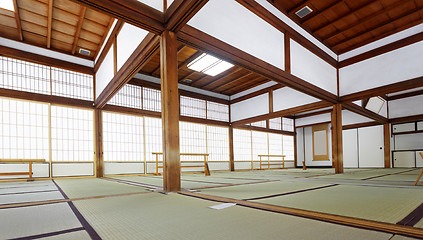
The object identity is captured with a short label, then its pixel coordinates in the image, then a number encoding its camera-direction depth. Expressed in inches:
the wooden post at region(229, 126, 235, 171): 344.5
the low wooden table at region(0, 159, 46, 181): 176.9
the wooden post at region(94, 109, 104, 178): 229.9
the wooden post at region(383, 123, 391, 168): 331.6
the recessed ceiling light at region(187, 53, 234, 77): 219.4
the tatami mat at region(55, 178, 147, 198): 99.7
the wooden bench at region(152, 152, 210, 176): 230.1
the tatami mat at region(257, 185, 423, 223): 54.4
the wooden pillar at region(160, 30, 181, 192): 98.2
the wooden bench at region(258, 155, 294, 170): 388.3
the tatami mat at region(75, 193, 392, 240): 39.6
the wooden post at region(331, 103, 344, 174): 218.4
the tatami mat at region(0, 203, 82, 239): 45.6
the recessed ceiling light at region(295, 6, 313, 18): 160.6
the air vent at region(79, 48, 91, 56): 218.3
